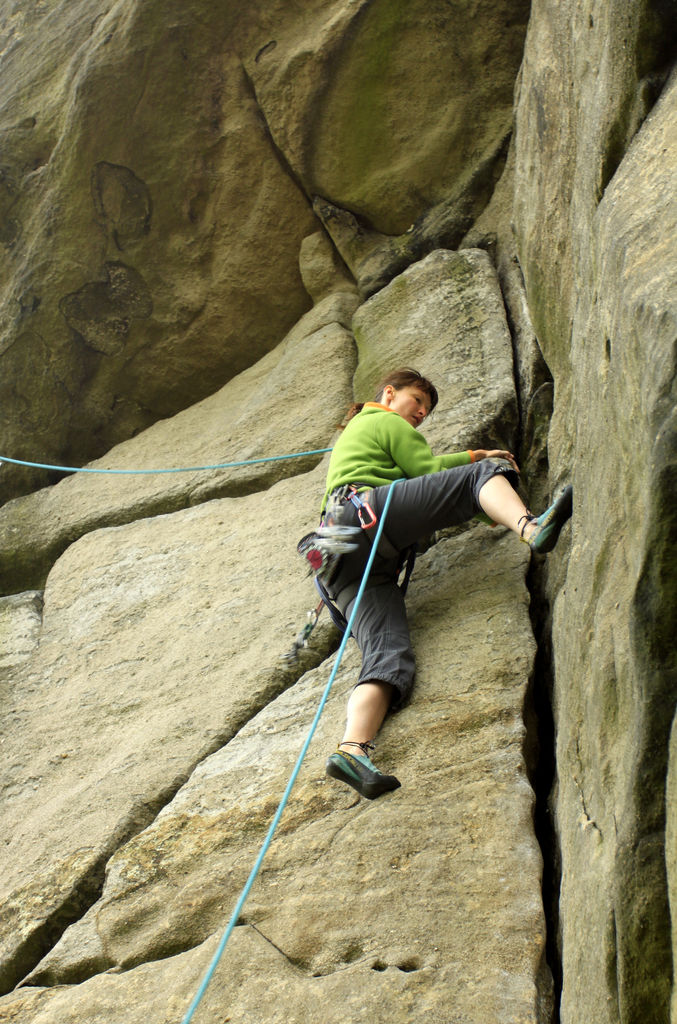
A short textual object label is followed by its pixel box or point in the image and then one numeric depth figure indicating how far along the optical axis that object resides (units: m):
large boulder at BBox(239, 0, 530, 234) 6.36
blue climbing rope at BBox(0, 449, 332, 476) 5.44
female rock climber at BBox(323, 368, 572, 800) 3.39
